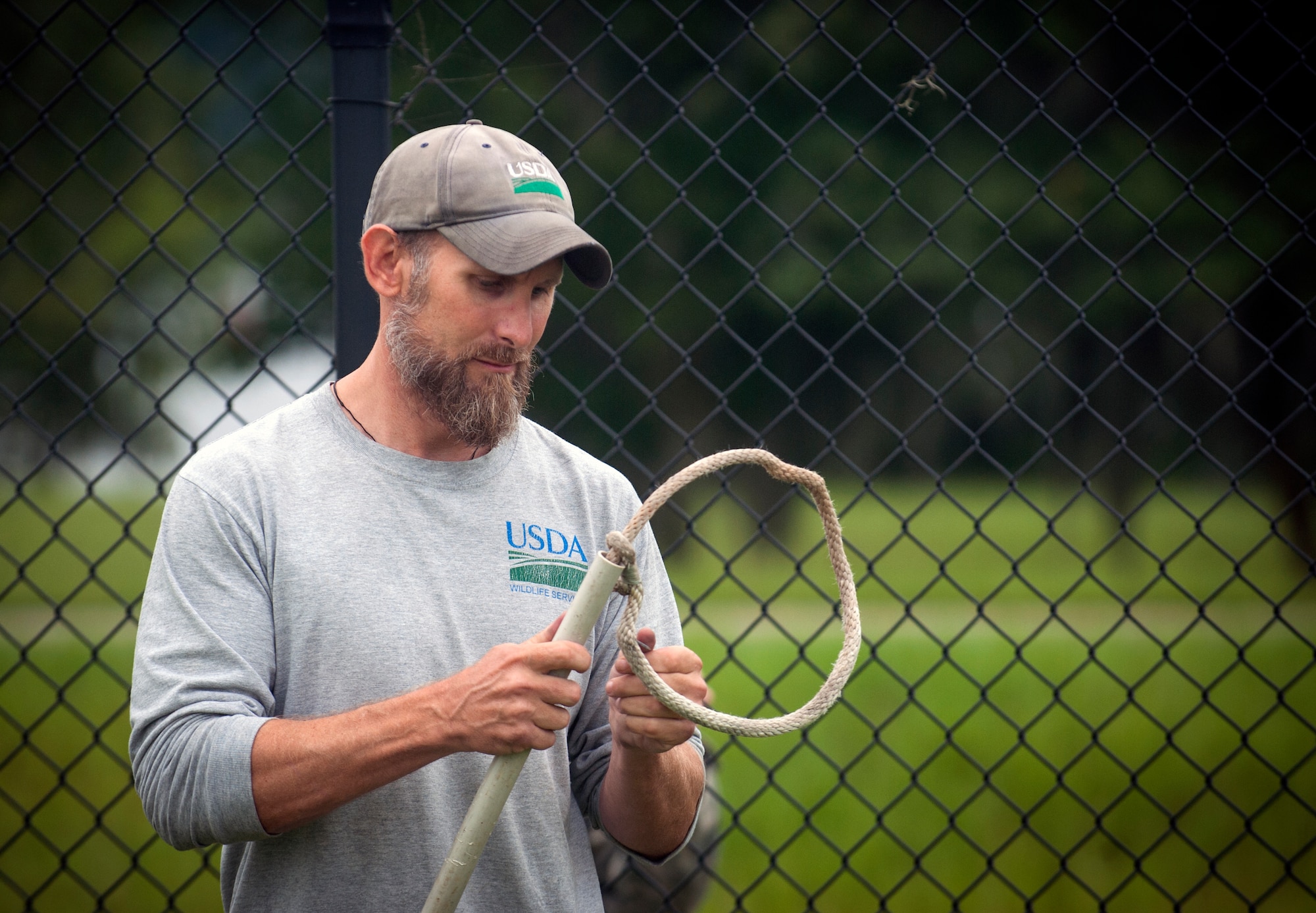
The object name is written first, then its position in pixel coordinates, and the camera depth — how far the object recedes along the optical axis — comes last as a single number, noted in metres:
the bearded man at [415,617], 6.59
